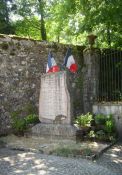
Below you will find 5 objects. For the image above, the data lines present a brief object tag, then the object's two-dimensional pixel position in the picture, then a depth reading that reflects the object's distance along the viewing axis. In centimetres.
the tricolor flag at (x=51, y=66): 581
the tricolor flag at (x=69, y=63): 590
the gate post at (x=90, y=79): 661
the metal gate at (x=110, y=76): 638
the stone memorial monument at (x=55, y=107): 533
